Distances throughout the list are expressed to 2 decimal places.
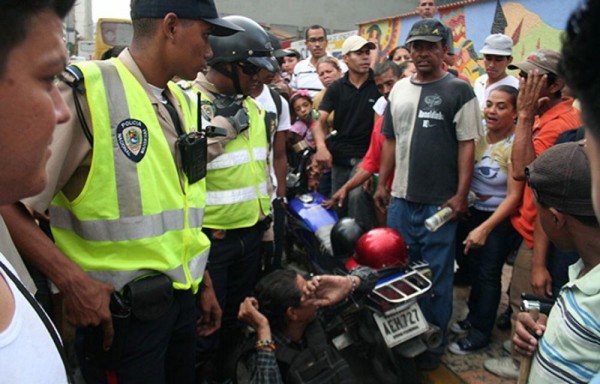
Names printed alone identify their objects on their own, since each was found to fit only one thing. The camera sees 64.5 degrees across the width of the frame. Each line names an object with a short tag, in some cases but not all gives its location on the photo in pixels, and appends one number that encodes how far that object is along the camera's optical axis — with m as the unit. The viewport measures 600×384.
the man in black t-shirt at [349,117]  4.51
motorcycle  2.71
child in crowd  4.88
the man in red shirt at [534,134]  2.56
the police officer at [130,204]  1.56
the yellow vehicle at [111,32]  10.84
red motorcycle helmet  2.94
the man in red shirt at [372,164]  3.83
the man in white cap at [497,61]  4.22
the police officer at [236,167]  2.64
